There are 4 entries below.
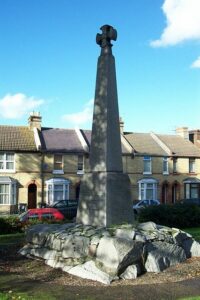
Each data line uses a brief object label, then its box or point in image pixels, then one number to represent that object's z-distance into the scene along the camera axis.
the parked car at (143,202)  32.85
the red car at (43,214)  22.86
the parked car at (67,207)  28.58
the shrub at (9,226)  16.78
